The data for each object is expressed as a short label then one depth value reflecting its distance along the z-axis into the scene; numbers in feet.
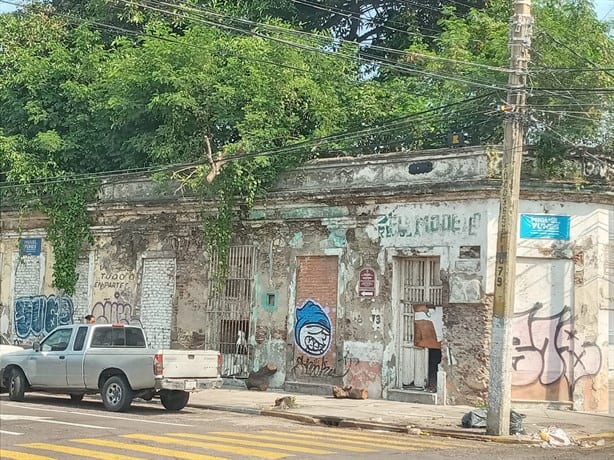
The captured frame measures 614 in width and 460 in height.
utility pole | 49.55
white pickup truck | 55.93
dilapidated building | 63.16
